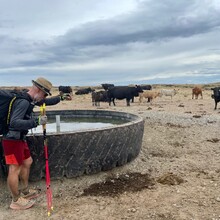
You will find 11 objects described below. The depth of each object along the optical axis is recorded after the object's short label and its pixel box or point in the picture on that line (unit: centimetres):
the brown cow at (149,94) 2013
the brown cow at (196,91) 2281
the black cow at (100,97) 1904
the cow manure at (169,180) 455
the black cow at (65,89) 3441
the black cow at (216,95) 1486
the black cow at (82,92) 3302
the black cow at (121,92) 1949
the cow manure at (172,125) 888
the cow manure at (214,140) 704
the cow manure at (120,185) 427
